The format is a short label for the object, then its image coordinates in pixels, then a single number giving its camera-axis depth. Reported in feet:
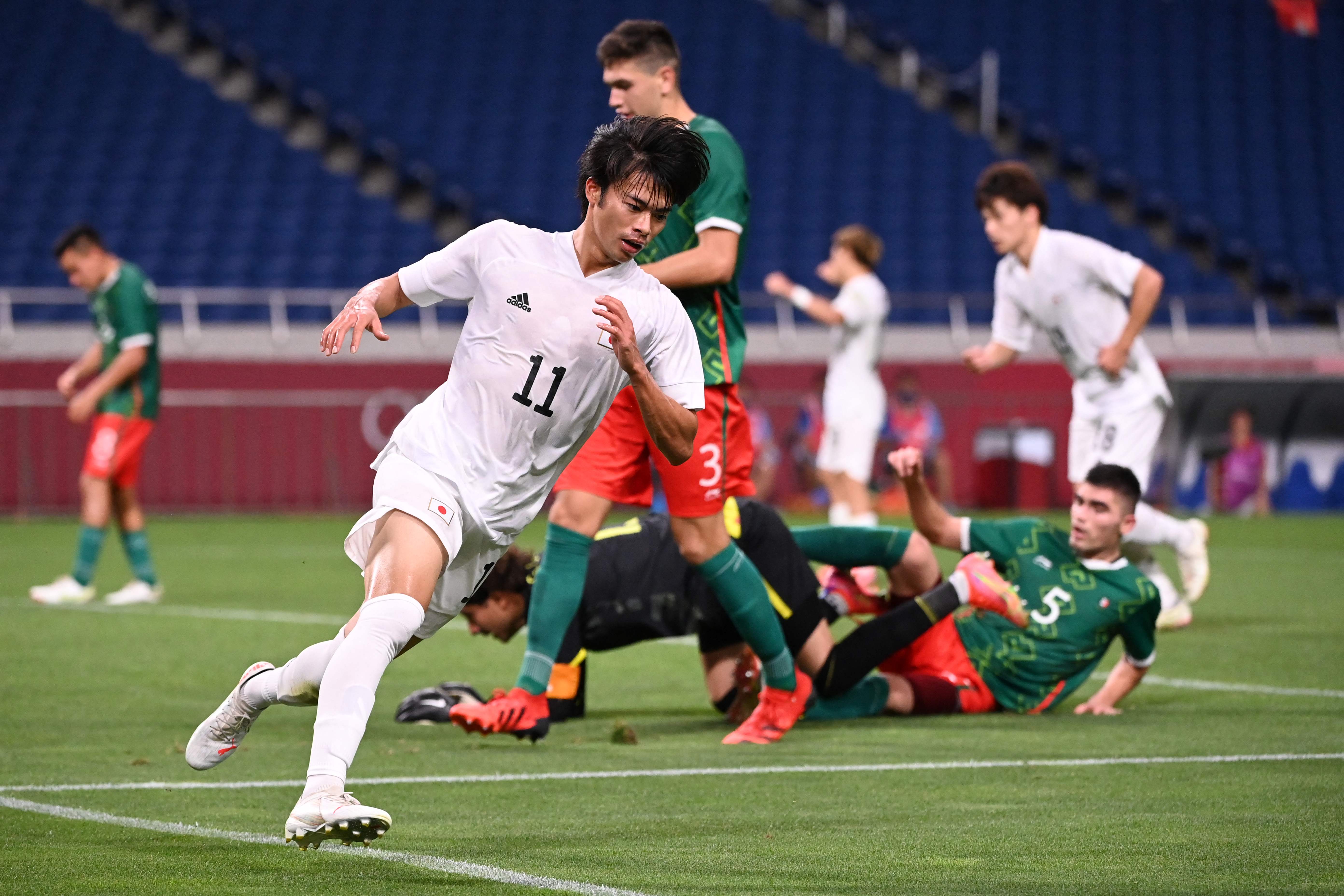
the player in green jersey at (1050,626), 42.63
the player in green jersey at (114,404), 71.46
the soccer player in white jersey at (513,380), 27.25
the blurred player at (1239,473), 134.82
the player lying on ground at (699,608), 41.24
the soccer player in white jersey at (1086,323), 55.16
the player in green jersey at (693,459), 37.78
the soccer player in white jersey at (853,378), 83.87
